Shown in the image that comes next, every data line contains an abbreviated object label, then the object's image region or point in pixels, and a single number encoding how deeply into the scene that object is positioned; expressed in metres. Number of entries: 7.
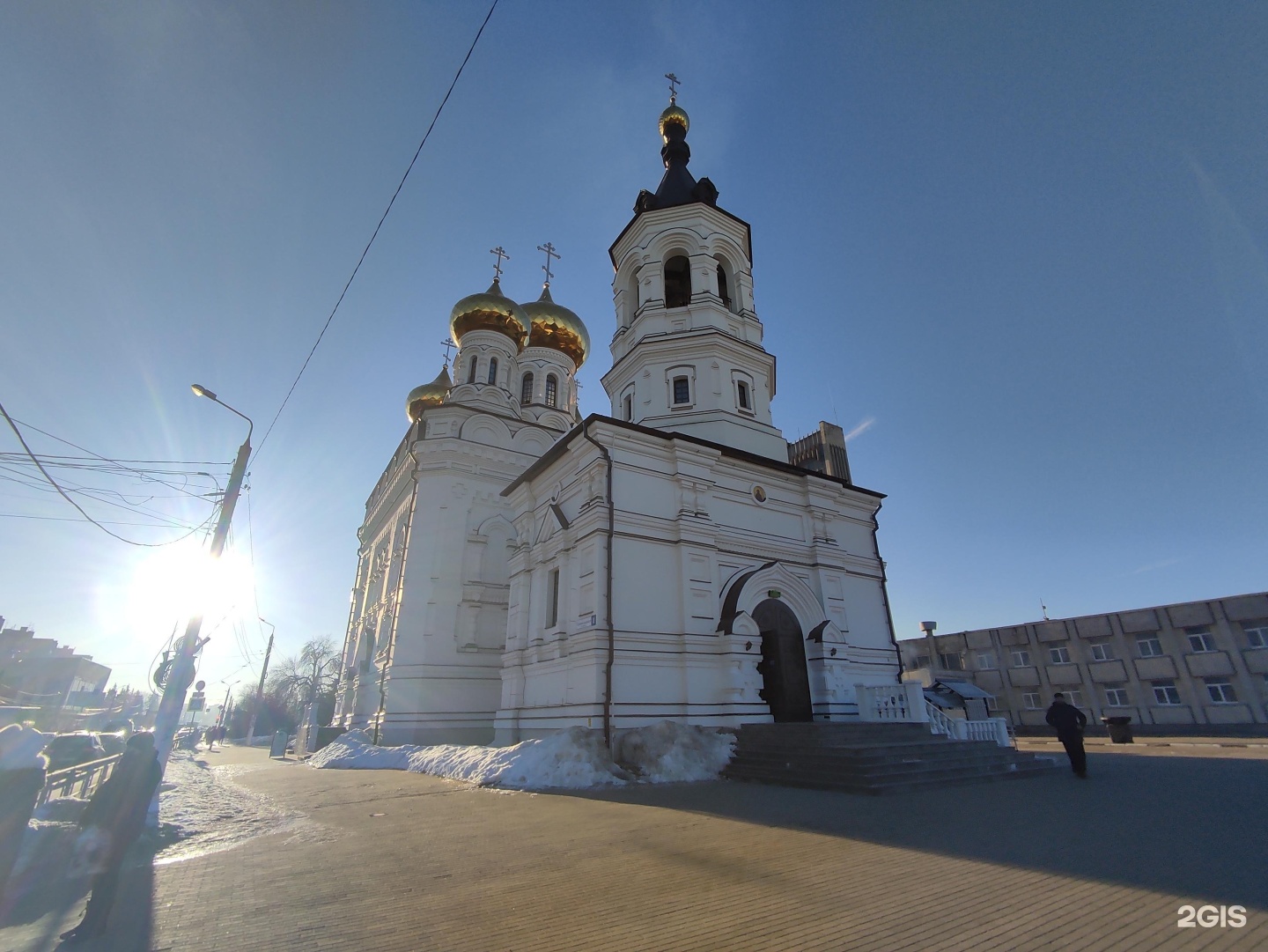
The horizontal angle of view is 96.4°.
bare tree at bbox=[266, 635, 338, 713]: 54.78
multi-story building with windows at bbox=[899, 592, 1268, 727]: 27.39
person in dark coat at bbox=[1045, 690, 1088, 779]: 9.20
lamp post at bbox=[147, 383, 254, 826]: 9.62
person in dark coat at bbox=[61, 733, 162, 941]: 3.56
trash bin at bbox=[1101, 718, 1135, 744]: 18.67
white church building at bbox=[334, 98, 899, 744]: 12.88
